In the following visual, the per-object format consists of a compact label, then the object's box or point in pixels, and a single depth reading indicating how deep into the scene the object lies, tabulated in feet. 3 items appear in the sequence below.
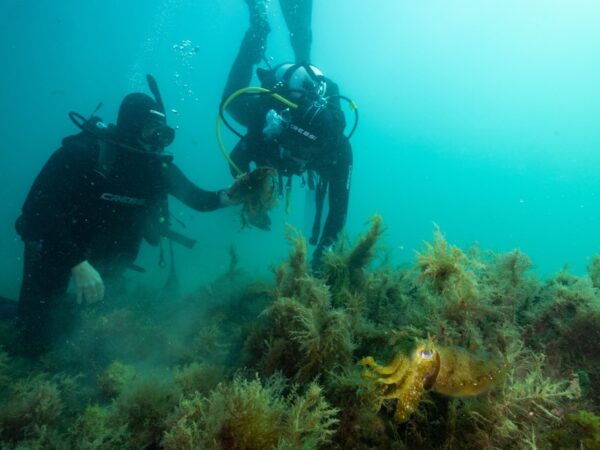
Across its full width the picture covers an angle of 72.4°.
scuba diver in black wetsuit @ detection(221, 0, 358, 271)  6.50
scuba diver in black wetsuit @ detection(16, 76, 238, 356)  5.51
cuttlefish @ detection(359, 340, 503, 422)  2.30
